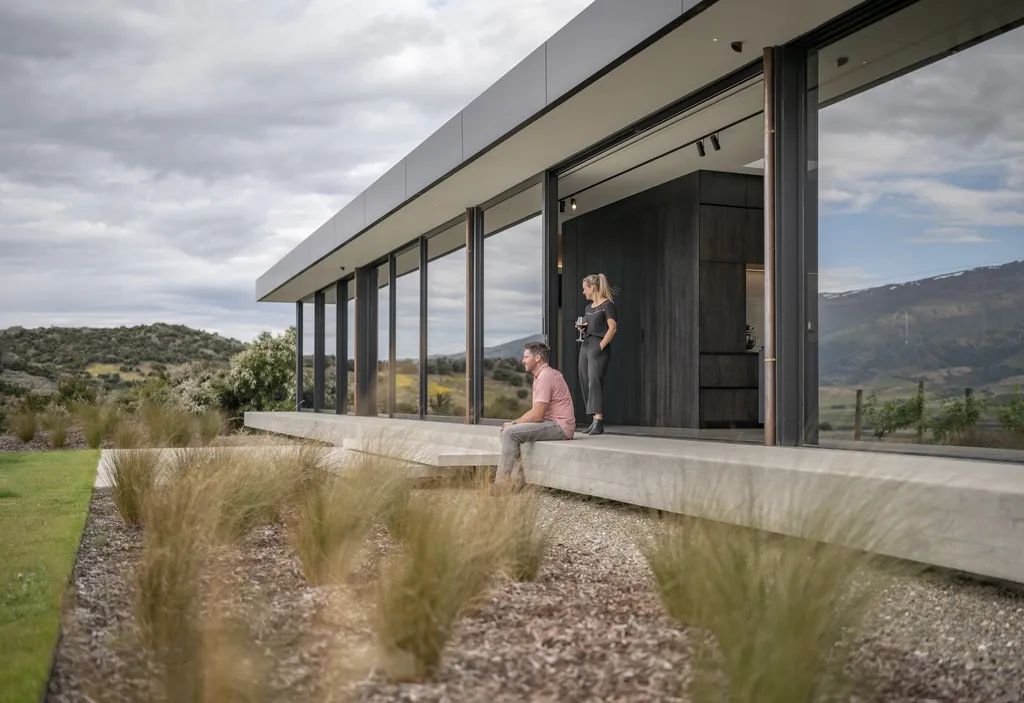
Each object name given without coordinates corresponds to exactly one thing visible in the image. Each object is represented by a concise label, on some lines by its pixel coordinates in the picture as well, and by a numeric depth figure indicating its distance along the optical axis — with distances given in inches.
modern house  188.5
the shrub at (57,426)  505.7
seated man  259.9
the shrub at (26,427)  538.0
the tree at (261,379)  855.1
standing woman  292.0
